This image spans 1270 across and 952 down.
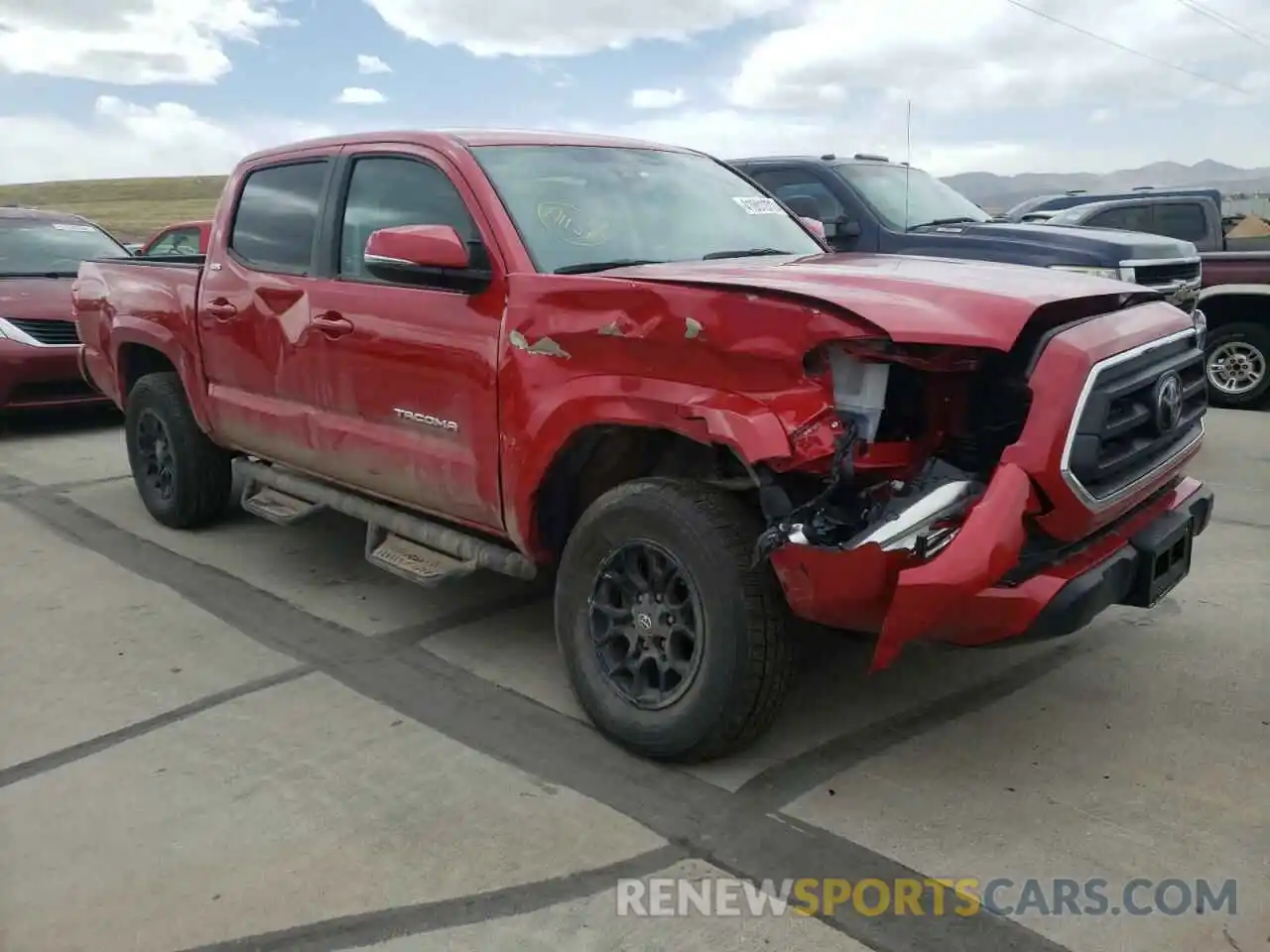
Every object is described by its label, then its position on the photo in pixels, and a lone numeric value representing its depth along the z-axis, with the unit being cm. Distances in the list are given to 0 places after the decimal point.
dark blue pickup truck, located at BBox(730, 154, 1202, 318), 738
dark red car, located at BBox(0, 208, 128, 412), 866
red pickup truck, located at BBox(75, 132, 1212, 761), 285
